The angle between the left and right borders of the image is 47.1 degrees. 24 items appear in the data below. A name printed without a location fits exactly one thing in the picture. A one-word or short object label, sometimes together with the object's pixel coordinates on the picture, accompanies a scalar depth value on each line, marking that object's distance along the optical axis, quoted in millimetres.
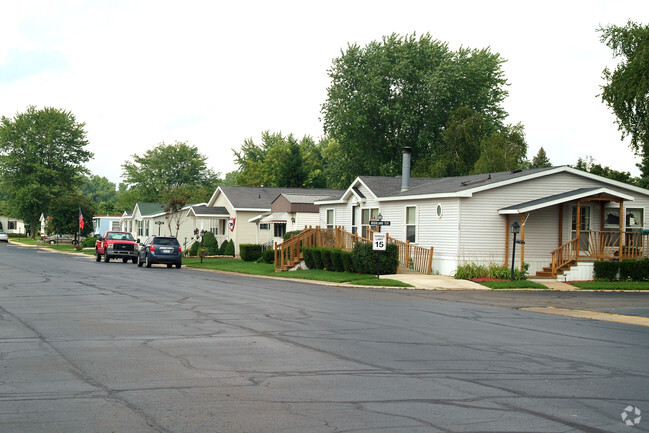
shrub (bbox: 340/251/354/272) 33203
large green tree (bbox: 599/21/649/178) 37719
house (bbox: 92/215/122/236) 102688
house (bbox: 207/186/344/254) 56469
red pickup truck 47188
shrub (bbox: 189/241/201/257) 58303
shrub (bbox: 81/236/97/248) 78125
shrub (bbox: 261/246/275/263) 43184
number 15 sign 29641
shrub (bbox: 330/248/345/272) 34094
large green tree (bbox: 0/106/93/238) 102312
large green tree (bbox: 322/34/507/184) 66250
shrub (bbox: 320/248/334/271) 35219
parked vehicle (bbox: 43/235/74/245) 92375
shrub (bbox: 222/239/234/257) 55812
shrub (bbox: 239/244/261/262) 46312
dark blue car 41219
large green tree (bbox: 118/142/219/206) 116625
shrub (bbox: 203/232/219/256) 57175
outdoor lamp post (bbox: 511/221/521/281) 29219
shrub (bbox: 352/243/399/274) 31391
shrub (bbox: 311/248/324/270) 36156
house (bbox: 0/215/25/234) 152875
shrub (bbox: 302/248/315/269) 36697
